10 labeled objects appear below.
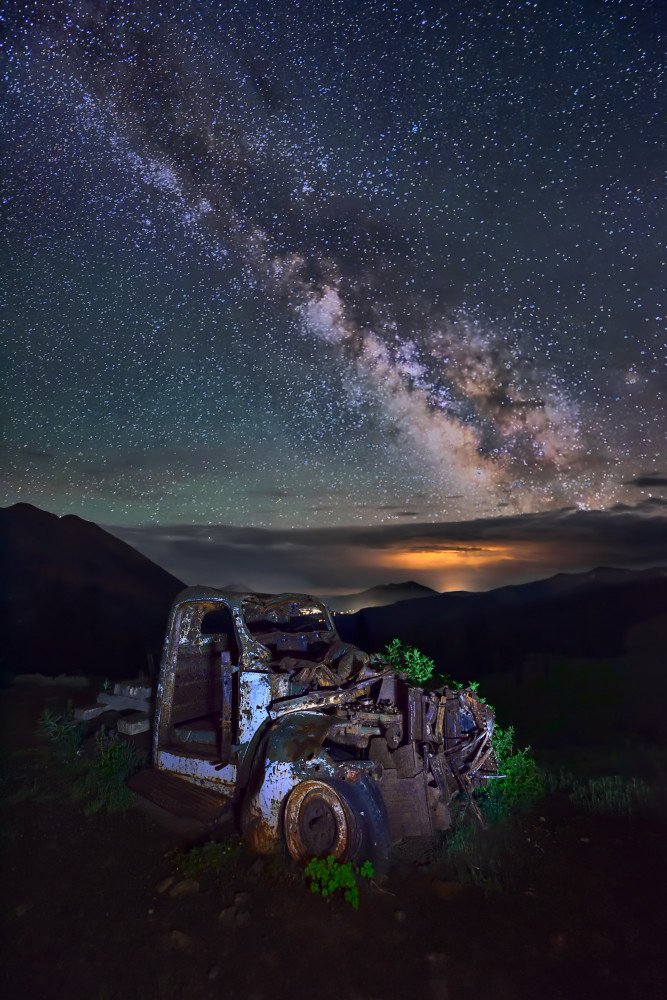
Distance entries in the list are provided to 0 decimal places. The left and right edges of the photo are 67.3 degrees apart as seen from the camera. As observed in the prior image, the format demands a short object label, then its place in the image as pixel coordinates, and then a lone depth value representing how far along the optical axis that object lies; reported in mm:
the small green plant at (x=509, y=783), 5695
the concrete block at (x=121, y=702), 8094
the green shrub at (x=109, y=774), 5691
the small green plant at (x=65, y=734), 7035
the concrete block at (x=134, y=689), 8173
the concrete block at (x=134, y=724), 7051
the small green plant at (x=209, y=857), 4414
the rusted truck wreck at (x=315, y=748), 4340
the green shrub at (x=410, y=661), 6328
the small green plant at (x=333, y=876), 4000
